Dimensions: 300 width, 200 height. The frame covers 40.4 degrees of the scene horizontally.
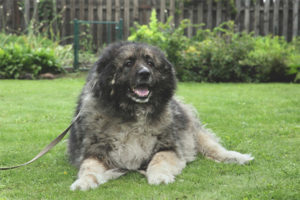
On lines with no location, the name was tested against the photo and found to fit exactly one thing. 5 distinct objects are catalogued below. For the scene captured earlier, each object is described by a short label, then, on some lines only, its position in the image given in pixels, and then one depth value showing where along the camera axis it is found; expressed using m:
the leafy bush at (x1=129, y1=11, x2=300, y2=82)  12.10
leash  4.21
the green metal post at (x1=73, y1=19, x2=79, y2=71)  13.55
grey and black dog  4.31
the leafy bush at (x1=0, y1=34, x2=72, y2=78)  12.30
